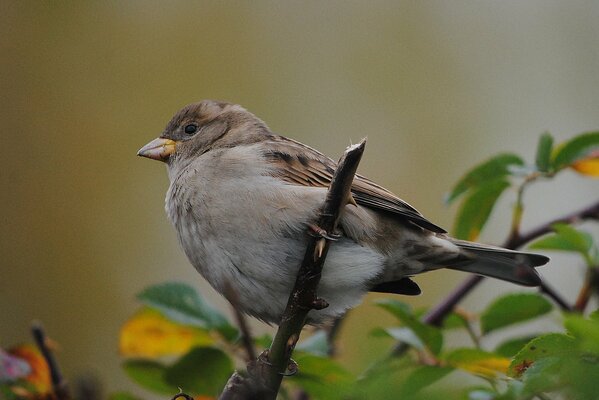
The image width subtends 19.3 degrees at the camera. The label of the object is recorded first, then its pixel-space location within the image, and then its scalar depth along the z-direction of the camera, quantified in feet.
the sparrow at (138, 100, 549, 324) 21.17
